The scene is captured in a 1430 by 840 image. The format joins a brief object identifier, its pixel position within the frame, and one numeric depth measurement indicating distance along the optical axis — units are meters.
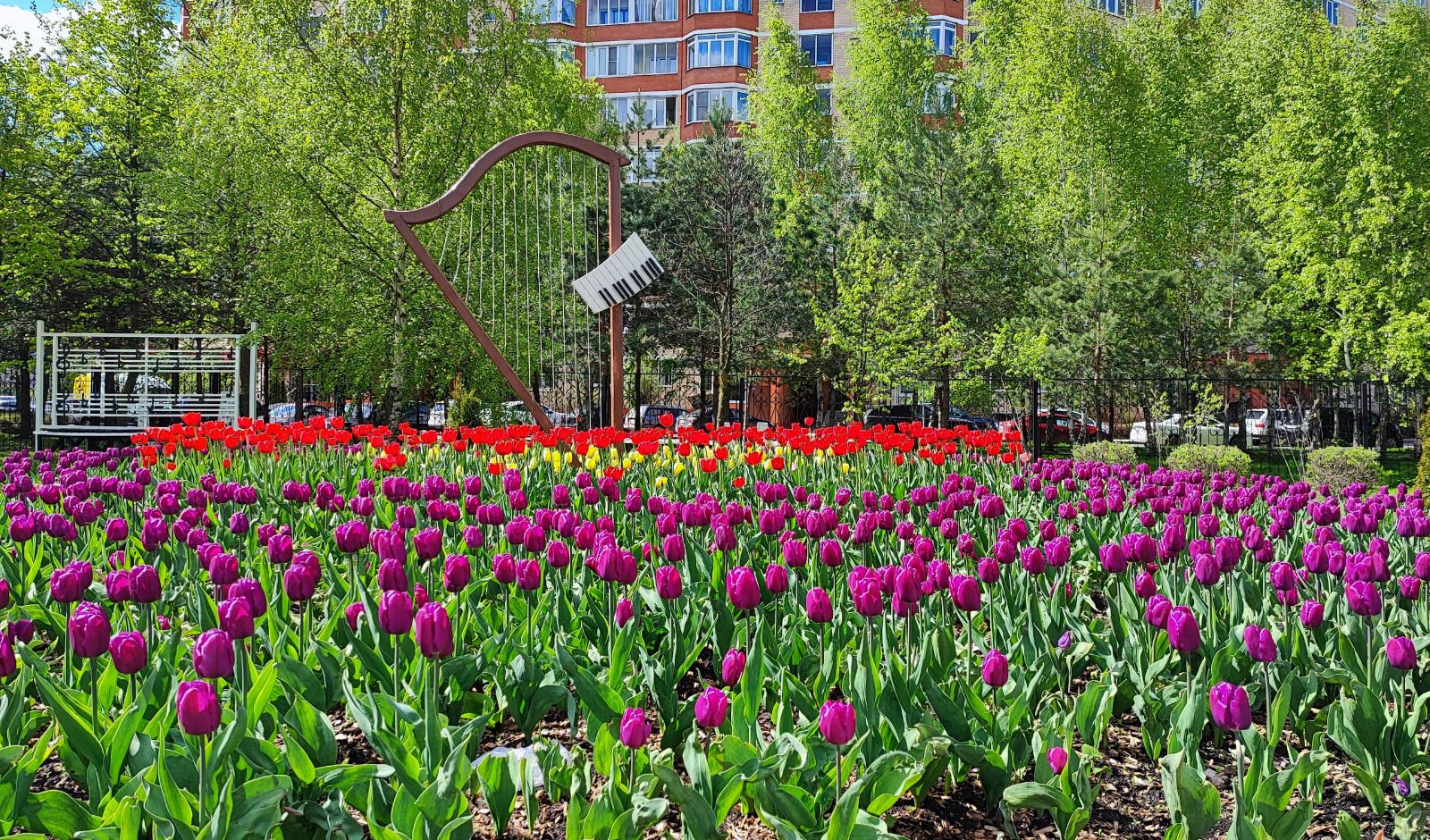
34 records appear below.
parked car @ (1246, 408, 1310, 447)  15.84
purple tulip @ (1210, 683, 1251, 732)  1.96
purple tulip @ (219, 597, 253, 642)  2.23
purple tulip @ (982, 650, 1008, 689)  2.29
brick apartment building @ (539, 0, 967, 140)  37.97
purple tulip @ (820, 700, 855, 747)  1.84
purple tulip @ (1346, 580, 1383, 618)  2.64
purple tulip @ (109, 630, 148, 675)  2.02
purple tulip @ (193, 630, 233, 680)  1.99
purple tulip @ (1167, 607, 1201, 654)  2.31
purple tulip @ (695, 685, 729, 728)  1.92
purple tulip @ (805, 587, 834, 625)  2.60
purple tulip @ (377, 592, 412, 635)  2.26
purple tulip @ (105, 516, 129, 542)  3.55
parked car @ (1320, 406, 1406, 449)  17.47
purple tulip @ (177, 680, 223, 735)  1.77
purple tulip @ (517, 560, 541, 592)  2.86
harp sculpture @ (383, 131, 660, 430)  8.42
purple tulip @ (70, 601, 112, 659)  2.15
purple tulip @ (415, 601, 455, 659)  2.11
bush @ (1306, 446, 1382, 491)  10.26
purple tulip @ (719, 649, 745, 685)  2.13
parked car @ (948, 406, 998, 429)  24.68
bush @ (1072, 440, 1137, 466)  10.98
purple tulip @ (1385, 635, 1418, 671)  2.35
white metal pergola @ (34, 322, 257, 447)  15.73
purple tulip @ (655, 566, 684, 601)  2.79
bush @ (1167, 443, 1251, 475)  10.91
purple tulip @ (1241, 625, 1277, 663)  2.26
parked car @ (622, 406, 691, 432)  23.30
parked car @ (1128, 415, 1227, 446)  15.80
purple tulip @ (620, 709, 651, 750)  1.91
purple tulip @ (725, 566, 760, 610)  2.62
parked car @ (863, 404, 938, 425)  22.36
